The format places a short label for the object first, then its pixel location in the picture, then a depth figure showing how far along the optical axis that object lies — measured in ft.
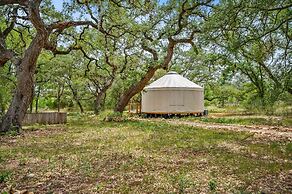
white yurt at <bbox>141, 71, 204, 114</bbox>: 61.77
